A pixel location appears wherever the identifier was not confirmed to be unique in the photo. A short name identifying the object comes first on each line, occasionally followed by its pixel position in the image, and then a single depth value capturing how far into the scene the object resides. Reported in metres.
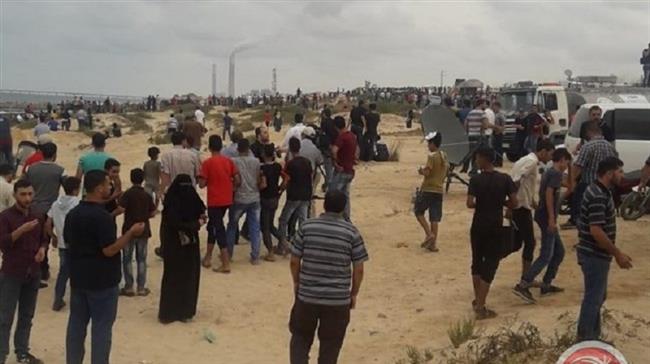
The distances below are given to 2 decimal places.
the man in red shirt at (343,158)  11.52
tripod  15.52
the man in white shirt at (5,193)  7.40
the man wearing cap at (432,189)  10.60
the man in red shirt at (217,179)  9.55
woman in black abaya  7.80
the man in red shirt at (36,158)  9.36
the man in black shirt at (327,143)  13.02
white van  13.38
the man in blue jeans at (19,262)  6.20
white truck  20.30
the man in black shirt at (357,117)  19.11
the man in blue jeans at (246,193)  9.94
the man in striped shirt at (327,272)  5.39
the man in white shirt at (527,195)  8.26
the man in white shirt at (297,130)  13.15
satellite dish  15.57
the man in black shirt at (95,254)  5.49
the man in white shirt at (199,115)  25.63
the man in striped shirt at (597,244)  6.01
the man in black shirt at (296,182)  10.34
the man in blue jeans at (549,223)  8.07
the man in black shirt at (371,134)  19.33
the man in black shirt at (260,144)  10.70
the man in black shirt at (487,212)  7.60
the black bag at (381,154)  21.44
